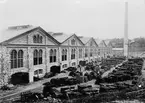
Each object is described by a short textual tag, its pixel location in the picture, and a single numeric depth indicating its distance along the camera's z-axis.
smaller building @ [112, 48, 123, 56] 106.22
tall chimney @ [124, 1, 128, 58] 82.81
